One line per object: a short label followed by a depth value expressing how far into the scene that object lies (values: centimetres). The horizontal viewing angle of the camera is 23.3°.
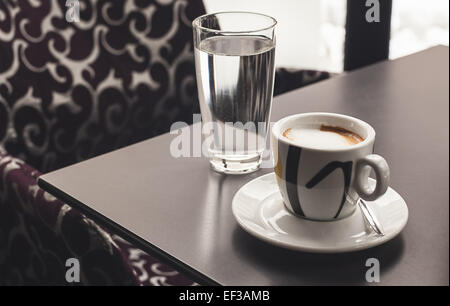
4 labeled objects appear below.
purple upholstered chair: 127
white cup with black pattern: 92
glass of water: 104
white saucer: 92
